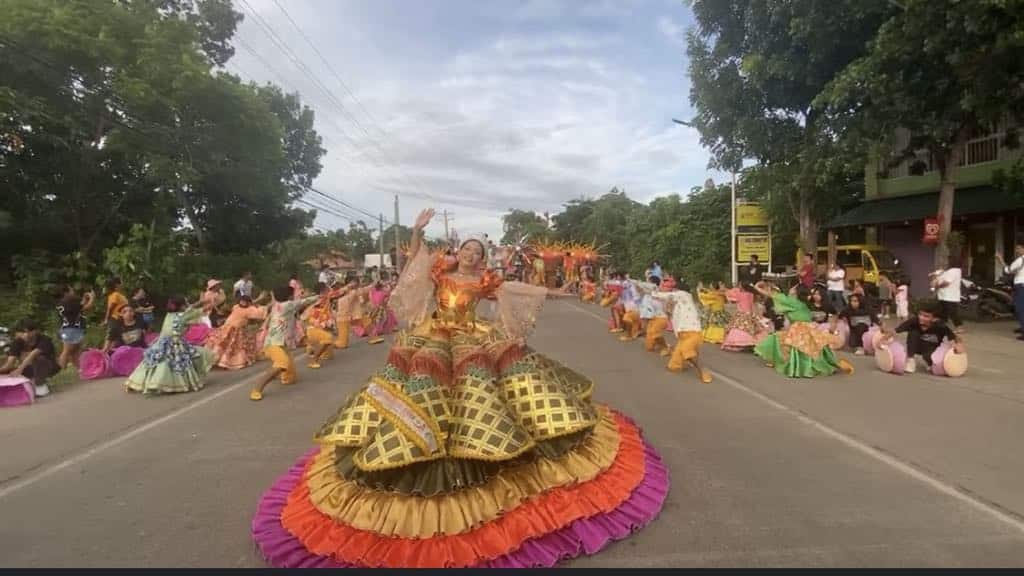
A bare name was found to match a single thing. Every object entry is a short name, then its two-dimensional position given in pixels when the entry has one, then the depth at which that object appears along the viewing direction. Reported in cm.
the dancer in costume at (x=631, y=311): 1340
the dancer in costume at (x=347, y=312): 1227
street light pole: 2425
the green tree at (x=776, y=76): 1340
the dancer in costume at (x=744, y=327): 1159
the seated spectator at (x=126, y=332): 1091
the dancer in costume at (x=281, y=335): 856
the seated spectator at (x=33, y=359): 880
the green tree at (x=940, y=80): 1074
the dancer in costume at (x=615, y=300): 1395
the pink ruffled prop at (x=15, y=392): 827
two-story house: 1848
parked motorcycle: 1494
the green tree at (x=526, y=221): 6425
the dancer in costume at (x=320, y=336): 1080
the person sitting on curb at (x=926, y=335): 896
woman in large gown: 331
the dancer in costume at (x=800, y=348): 904
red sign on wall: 1669
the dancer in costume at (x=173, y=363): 875
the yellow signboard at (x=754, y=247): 2552
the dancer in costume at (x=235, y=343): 1053
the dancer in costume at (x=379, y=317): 1483
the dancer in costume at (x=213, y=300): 983
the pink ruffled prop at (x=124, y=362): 1039
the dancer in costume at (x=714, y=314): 1250
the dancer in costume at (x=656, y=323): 1099
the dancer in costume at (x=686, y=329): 920
